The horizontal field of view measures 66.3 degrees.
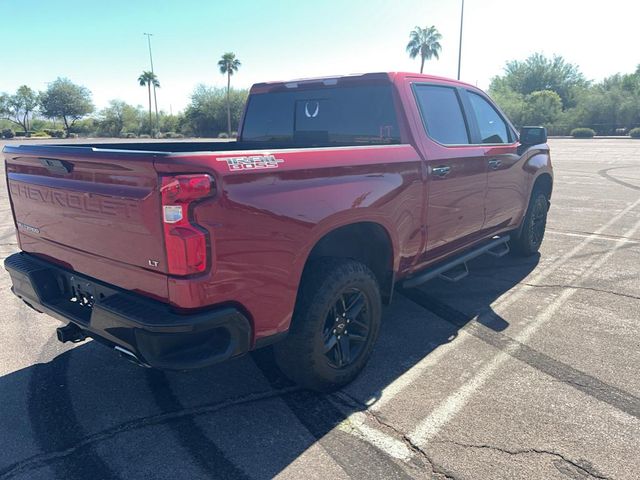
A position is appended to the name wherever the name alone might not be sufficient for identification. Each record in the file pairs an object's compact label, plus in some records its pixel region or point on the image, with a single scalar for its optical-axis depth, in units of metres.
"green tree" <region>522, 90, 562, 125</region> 57.03
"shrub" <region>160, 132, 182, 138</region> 66.19
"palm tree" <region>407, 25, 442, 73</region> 58.50
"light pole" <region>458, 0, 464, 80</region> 35.91
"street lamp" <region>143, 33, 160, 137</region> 69.10
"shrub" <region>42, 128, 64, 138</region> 75.00
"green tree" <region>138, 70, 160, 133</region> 71.38
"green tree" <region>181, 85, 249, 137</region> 67.19
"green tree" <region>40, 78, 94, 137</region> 85.12
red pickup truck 2.23
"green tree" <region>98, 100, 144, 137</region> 81.19
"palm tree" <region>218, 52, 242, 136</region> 65.44
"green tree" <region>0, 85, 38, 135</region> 88.50
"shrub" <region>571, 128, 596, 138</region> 46.38
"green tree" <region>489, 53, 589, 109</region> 70.69
